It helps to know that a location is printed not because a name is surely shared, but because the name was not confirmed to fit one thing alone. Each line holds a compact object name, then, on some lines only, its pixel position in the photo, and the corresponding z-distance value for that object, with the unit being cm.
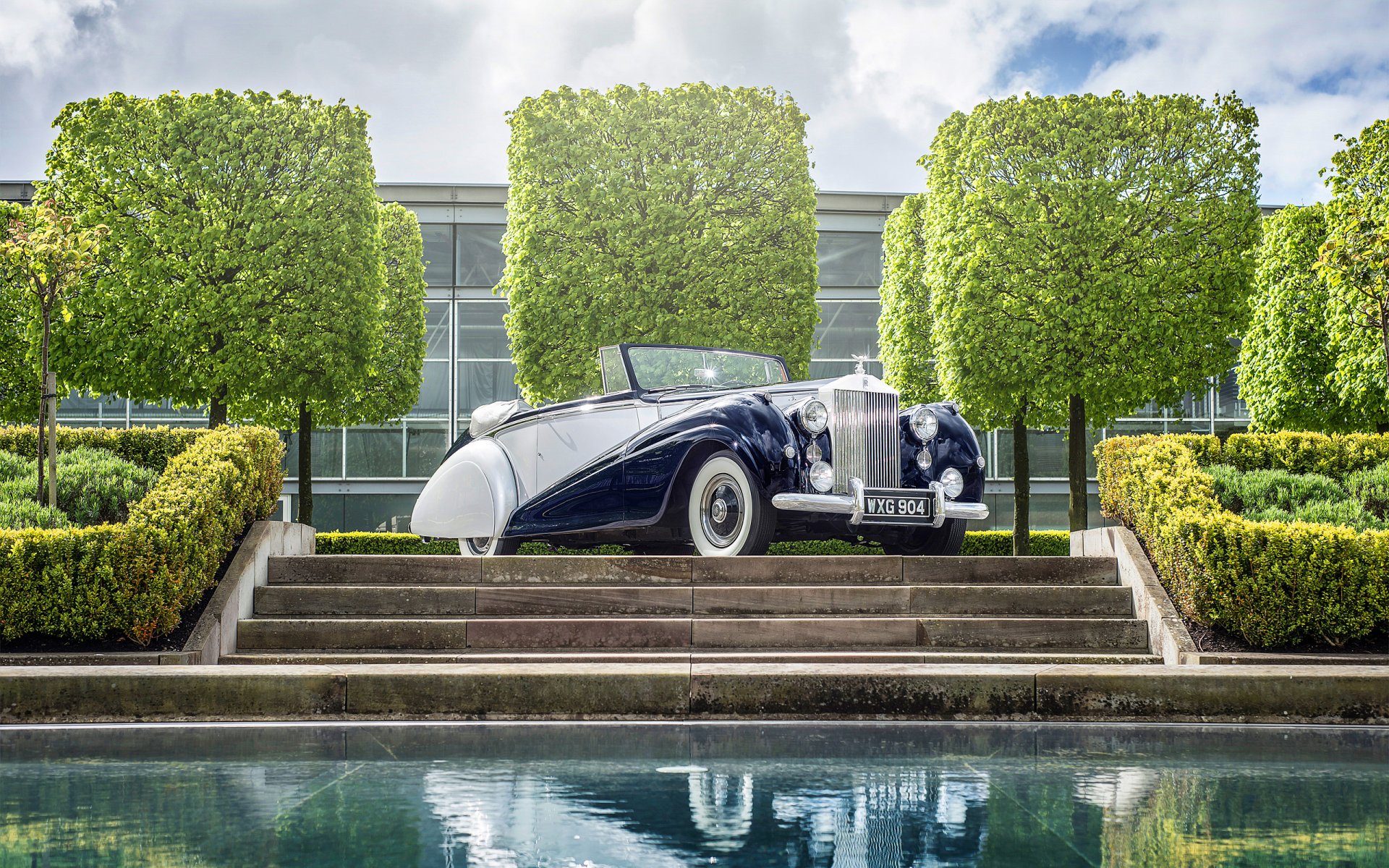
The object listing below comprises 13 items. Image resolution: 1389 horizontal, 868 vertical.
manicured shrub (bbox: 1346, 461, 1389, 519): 873
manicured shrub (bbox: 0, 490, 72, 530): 763
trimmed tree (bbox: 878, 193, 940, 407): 1900
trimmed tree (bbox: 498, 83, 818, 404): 1466
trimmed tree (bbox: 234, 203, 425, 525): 1562
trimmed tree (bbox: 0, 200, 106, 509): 872
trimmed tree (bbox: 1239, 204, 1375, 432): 1961
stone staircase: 706
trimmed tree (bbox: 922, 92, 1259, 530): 1526
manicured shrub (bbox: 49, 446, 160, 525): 833
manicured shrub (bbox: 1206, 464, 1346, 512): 873
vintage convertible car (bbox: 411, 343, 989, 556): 809
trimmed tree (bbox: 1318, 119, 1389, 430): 995
